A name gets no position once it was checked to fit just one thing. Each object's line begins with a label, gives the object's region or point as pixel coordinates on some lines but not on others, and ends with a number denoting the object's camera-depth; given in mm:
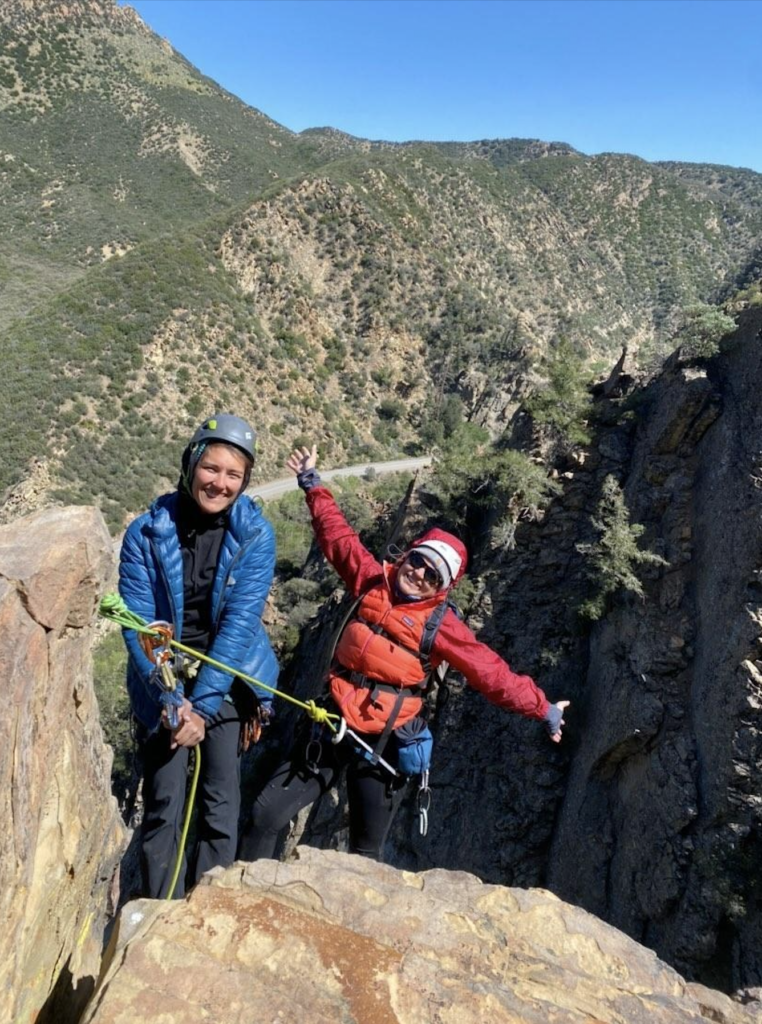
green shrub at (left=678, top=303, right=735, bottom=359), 10344
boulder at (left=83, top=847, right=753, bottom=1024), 2117
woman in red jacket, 3871
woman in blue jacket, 3322
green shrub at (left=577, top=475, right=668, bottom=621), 9867
